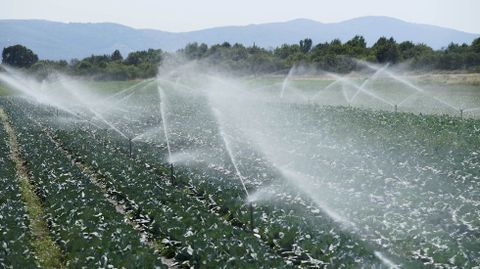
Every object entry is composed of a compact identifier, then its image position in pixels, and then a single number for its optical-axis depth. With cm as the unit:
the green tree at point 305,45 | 13318
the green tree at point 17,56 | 16350
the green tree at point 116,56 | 15827
